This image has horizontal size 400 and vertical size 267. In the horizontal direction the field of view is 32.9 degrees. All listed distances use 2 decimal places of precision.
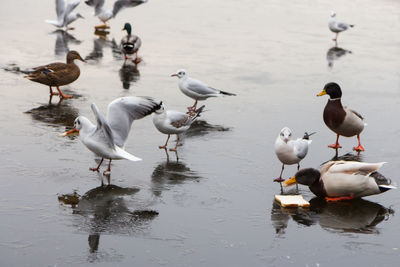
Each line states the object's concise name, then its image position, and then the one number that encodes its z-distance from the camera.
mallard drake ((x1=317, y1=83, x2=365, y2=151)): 9.84
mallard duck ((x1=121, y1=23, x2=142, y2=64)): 14.68
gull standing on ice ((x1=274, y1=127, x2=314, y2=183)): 8.45
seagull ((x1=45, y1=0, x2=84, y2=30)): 17.80
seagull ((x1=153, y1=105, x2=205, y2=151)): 9.48
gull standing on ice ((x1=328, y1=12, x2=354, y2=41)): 17.71
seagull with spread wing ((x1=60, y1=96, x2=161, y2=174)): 8.29
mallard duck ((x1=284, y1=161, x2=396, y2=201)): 7.81
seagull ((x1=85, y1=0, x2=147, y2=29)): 18.30
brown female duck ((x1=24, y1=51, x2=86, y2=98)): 11.86
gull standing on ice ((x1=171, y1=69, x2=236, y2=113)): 11.65
